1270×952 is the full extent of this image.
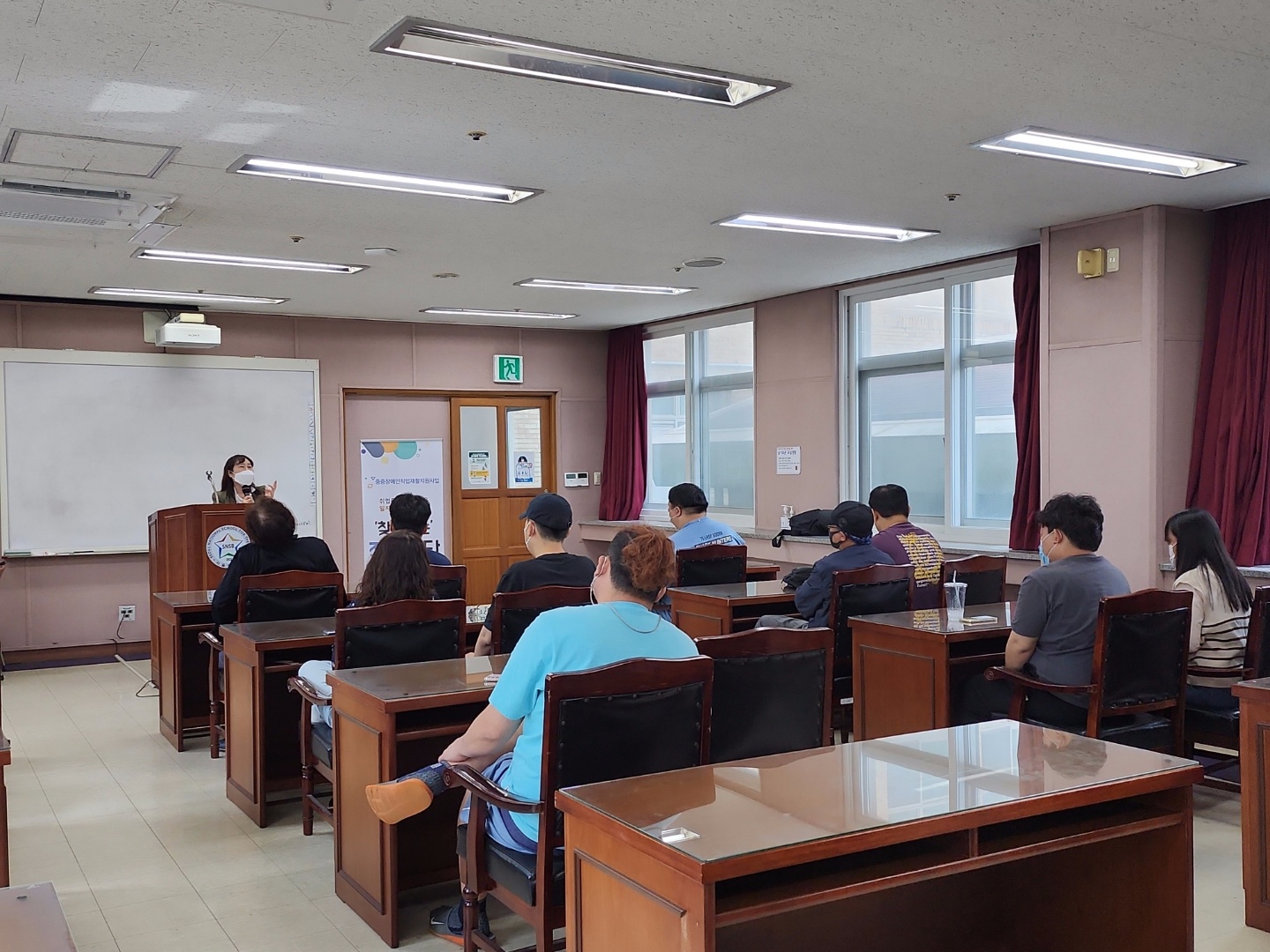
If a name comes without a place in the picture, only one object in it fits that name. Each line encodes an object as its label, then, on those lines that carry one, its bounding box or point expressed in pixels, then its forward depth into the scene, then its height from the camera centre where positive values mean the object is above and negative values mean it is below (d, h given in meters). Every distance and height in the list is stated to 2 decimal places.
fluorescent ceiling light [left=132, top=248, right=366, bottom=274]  6.34 +1.26
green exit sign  10.08 +0.91
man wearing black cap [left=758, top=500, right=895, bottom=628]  4.84 -0.44
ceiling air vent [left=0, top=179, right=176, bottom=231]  4.67 +1.17
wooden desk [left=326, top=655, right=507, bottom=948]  3.12 -0.88
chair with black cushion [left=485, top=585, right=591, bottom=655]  3.90 -0.50
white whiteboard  8.05 +0.28
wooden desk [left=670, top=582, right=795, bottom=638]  5.46 -0.71
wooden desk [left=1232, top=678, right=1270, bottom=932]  3.06 -0.91
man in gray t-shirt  3.90 -0.52
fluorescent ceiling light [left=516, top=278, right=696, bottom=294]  7.66 +1.28
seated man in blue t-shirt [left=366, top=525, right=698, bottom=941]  2.55 -0.45
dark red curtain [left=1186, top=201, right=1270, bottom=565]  5.47 +0.33
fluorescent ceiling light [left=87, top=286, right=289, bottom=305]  7.79 +1.28
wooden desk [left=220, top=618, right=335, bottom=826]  4.25 -0.95
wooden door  10.02 -0.05
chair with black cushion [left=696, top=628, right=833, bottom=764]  2.76 -0.58
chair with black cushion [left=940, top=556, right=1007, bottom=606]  5.36 -0.56
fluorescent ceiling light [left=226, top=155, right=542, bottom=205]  4.51 +1.25
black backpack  7.70 -0.42
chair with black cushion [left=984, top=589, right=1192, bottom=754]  3.79 -0.76
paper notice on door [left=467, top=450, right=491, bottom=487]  10.06 +0.00
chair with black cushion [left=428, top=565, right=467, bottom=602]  4.73 -0.48
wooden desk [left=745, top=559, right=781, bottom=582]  6.77 -0.67
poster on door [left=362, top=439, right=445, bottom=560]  9.59 -0.08
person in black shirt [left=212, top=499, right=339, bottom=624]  4.93 -0.36
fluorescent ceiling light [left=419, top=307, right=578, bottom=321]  8.94 +1.29
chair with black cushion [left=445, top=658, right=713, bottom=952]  2.39 -0.61
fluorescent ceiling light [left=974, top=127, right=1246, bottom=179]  4.32 +1.26
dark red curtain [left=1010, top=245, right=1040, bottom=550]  6.43 +0.39
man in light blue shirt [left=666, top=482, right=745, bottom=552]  6.34 -0.33
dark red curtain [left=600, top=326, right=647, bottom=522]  10.12 +0.34
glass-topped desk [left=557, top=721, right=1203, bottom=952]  1.63 -0.63
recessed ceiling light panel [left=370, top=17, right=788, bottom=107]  3.15 +1.23
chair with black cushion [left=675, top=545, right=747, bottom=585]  6.11 -0.56
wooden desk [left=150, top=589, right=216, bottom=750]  5.46 -0.97
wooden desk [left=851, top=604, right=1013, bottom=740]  4.29 -0.81
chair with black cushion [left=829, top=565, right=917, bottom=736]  4.77 -0.60
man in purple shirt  5.23 -0.38
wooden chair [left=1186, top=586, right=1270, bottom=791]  4.02 -0.95
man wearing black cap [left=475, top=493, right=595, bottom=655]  4.09 -0.33
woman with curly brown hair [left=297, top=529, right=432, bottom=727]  4.08 -0.38
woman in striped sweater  4.16 -0.56
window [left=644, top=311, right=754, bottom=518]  9.10 +0.48
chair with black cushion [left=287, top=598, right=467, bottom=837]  3.70 -0.59
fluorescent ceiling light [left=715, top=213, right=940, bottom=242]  5.71 +1.26
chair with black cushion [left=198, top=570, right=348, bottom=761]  4.77 -0.55
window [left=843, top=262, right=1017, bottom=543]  6.95 +0.44
